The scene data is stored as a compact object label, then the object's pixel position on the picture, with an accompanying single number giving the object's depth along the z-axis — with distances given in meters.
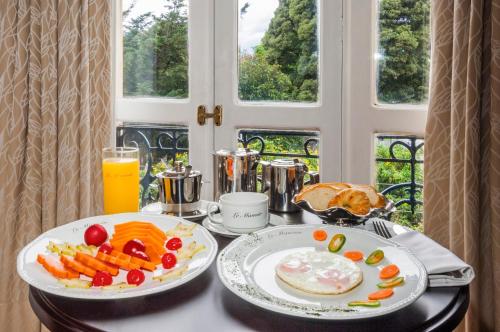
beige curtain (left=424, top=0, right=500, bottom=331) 1.39
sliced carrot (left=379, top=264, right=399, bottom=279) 0.80
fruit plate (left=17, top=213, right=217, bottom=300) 0.73
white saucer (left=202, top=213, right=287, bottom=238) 1.07
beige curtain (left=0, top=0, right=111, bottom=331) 1.94
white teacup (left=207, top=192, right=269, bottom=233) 1.04
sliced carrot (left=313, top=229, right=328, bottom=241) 0.99
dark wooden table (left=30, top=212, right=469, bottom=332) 0.67
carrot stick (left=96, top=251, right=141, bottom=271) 0.82
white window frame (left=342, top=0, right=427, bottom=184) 1.85
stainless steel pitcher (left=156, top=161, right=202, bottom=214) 1.23
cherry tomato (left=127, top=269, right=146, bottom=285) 0.78
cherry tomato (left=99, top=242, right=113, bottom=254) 0.87
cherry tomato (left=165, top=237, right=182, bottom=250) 0.95
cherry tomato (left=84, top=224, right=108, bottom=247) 0.96
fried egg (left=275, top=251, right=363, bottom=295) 0.76
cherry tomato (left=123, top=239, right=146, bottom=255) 0.88
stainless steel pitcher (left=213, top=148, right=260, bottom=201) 1.33
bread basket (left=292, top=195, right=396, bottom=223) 1.07
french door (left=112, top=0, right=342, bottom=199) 1.99
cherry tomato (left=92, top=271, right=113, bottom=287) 0.77
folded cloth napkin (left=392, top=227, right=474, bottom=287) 0.80
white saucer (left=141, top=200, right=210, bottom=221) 1.22
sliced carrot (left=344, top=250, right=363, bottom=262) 0.90
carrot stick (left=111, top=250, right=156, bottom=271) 0.83
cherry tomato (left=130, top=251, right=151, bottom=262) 0.87
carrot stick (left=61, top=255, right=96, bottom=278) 0.80
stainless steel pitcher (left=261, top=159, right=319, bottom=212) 1.31
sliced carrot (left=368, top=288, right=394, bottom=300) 0.73
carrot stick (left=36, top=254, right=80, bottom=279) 0.80
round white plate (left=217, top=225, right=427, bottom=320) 0.68
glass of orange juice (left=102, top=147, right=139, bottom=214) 1.25
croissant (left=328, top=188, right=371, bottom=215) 1.08
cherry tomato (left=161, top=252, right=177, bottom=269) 0.85
